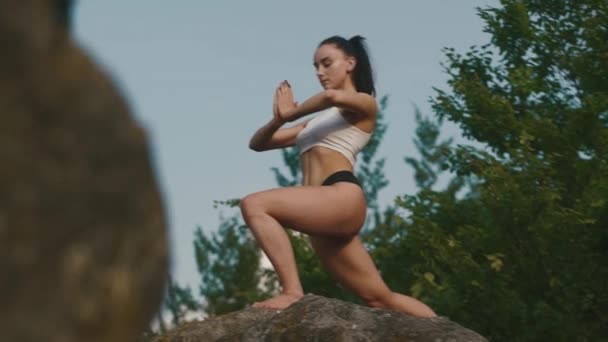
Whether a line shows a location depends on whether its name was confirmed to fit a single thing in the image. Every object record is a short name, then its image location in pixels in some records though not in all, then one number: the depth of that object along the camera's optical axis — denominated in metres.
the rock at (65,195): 2.86
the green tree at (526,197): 20.44
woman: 10.78
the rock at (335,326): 10.52
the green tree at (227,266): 37.02
